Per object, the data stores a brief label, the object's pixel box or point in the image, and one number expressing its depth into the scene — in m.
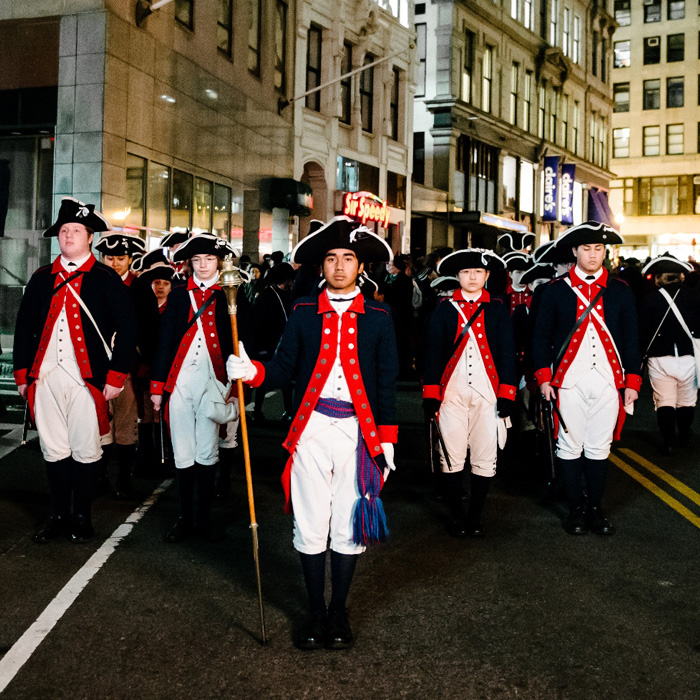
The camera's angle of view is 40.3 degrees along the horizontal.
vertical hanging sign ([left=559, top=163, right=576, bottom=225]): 48.25
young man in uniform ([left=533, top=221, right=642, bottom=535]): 6.71
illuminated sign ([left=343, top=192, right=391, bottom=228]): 28.69
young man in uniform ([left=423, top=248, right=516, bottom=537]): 6.77
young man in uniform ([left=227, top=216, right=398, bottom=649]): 4.80
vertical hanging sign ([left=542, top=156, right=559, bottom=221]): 47.06
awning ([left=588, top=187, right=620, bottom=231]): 55.12
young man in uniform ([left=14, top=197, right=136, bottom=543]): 6.33
